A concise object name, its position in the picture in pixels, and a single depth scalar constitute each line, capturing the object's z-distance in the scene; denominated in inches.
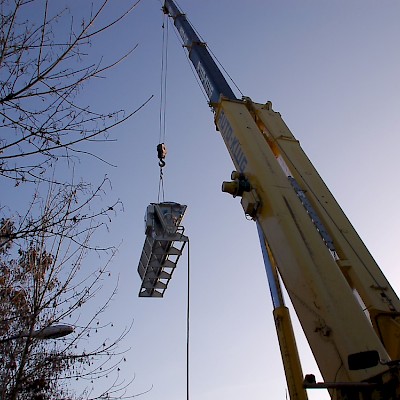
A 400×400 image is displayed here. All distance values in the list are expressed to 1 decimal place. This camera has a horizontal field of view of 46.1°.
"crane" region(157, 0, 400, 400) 158.9
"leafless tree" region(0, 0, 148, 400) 146.8
